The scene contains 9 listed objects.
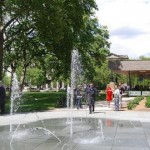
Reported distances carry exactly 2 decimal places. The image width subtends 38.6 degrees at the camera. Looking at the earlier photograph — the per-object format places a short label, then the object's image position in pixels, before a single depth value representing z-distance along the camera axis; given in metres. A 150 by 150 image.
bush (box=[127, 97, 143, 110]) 14.13
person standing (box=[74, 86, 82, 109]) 14.63
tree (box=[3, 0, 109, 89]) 16.69
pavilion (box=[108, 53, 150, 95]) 25.95
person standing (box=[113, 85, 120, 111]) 13.80
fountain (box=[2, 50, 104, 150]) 6.49
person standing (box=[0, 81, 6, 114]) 12.93
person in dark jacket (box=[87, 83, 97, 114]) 12.60
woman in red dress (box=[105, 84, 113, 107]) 15.47
